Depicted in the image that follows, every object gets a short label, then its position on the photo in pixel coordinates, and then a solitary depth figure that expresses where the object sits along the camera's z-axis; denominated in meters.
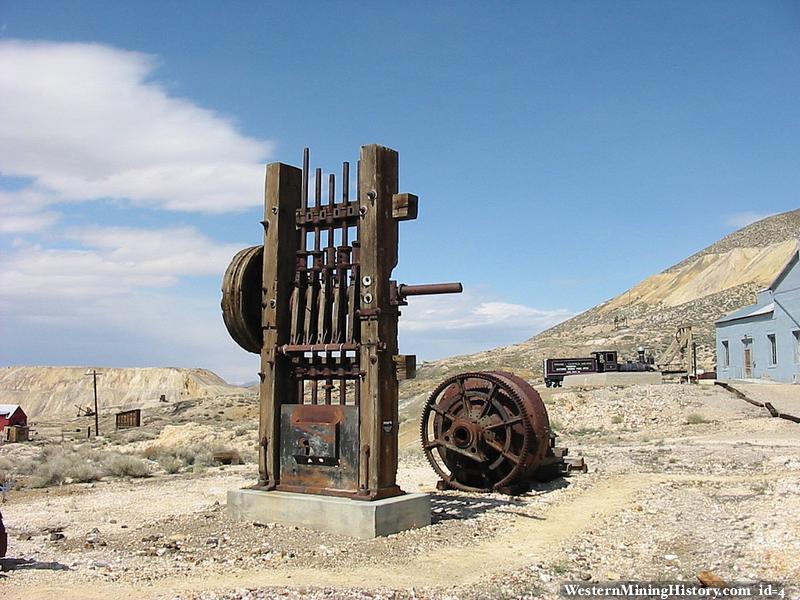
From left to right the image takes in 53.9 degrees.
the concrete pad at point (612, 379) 37.03
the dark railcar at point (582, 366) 42.06
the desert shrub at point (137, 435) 34.28
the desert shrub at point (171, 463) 18.12
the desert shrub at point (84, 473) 16.84
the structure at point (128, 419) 46.84
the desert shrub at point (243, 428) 32.53
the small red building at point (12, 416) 44.91
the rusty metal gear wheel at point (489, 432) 12.62
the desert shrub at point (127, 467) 17.59
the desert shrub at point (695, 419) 24.66
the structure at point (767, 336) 34.69
